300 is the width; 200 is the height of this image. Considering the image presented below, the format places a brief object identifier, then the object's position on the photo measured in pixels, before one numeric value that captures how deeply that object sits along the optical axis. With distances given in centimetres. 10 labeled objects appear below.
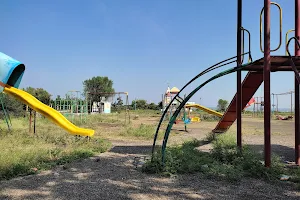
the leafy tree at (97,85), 5859
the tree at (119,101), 4606
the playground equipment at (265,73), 568
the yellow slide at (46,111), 1030
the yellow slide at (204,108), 2021
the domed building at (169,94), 2494
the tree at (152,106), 5477
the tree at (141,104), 5553
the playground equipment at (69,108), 2014
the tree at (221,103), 5244
